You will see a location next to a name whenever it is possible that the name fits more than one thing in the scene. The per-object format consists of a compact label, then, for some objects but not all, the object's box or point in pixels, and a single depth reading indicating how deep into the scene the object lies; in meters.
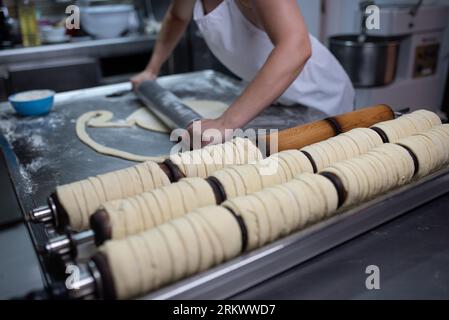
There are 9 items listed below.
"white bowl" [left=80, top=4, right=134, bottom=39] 3.33
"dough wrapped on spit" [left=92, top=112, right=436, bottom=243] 0.75
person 1.21
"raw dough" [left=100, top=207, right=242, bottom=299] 0.65
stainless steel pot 2.57
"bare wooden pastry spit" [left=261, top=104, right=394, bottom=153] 1.07
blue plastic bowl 1.75
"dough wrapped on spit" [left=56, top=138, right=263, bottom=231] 0.82
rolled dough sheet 1.56
